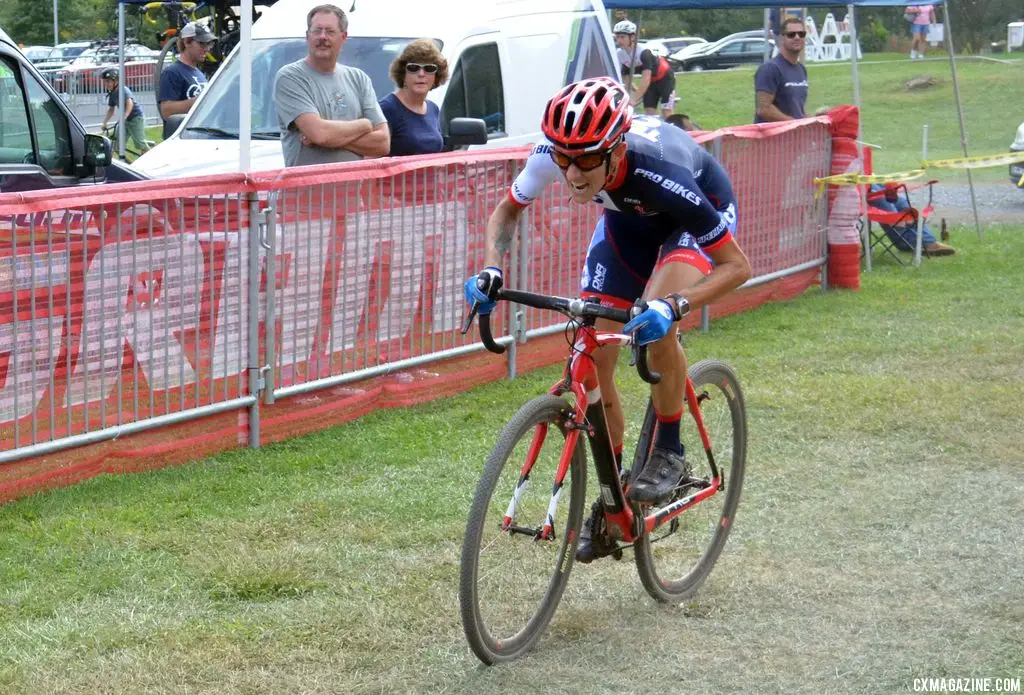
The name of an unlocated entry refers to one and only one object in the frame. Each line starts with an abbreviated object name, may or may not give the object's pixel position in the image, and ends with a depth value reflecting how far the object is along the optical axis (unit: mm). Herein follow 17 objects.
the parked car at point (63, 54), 37050
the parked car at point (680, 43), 53812
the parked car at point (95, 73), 30031
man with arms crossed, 8945
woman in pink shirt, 39969
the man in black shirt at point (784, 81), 13984
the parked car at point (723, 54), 49519
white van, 10461
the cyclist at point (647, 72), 20703
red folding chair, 14406
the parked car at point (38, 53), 40188
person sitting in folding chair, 14625
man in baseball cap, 14031
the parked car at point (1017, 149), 21641
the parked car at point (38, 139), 8898
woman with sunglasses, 9547
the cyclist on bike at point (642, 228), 4559
